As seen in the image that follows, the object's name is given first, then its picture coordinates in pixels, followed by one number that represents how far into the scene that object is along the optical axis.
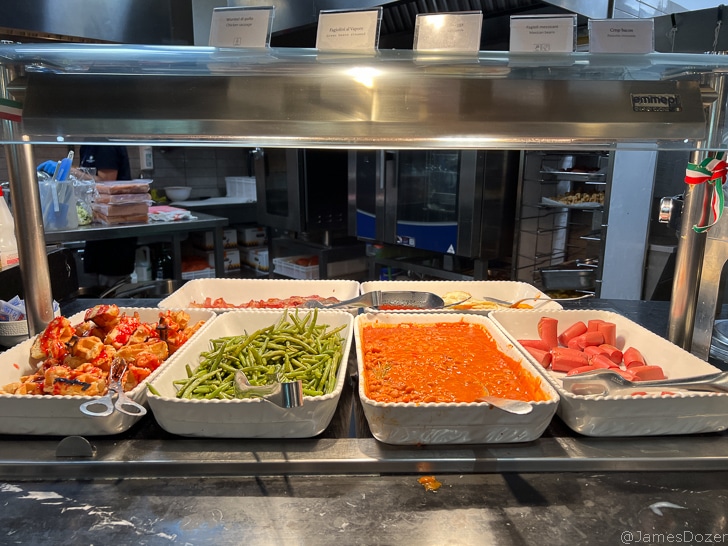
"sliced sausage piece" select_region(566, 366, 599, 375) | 1.30
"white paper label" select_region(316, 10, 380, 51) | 1.12
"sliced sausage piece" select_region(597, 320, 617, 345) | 1.47
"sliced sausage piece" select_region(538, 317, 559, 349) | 1.49
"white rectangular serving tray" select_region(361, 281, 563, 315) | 2.04
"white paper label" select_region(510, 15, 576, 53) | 1.13
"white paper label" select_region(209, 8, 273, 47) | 1.13
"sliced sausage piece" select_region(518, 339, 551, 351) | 1.45
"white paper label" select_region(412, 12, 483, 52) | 1.13
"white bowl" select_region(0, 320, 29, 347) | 1.49
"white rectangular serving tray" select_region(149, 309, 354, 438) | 1.01
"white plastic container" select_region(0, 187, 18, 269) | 1.78
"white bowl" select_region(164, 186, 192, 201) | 6.06
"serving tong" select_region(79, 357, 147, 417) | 0.95
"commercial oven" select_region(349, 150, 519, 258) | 3.29
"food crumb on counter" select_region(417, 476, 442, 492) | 0.96
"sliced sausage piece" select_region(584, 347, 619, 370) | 1.29
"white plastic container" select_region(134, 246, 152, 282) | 4.87
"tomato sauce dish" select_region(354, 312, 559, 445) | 1.00
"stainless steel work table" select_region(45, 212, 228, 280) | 3.44
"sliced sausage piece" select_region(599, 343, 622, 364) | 1.38
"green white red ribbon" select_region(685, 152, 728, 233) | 1.22
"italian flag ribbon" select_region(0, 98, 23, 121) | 1.07
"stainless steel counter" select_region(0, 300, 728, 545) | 0.86
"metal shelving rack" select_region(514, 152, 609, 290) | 3.30
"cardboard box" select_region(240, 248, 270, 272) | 5.93
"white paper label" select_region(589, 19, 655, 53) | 1.13
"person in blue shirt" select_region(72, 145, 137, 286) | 4.11
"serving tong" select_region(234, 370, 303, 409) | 0.96
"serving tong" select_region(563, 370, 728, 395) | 1.04
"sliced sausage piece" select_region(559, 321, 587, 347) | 1.51
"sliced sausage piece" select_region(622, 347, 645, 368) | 1.33
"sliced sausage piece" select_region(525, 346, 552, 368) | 1.37
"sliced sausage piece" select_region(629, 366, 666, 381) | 1.19
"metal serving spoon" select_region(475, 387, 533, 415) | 0.92
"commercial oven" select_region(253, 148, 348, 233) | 4.22
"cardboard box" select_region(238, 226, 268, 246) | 6.12
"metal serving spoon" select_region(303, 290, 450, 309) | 1.77
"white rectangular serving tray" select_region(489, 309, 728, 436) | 1.03
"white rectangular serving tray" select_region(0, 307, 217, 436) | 1.02
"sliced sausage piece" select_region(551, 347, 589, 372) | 1.33
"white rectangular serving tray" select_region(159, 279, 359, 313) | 2.03
